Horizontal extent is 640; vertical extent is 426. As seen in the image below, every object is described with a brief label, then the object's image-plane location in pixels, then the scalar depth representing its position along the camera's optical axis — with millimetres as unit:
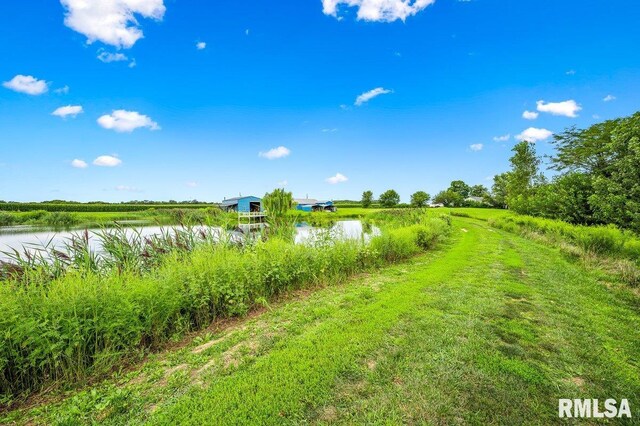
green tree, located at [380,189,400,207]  89662
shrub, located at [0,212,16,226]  31709
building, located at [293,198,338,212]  69688
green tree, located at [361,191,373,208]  92300
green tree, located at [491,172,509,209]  63312
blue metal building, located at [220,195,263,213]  47825
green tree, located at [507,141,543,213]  41281
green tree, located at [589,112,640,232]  9719
